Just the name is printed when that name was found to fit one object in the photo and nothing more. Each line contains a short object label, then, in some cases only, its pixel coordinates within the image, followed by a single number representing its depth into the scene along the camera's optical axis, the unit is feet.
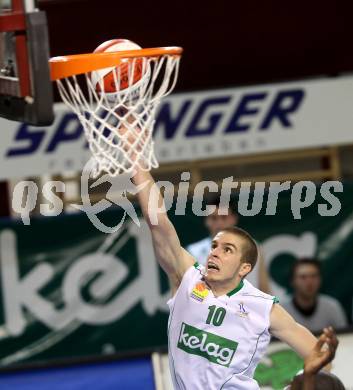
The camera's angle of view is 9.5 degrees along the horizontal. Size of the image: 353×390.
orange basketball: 44.70
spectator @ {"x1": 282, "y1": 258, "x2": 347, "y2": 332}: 65.69
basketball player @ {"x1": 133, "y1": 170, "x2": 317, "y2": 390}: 42.76
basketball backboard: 37.36
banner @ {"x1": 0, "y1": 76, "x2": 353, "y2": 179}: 72.61
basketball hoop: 43.67
